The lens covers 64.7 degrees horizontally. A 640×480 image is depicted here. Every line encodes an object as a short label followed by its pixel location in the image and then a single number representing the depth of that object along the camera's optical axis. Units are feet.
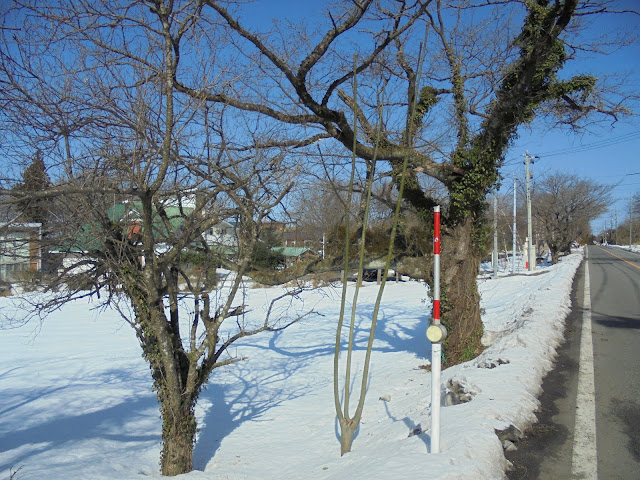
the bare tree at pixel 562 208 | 155.02
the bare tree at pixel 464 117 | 23.86
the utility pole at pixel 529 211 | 106.83
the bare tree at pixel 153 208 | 18.20
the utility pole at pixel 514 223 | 113.89
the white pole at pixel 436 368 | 12.77
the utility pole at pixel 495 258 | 101.60
